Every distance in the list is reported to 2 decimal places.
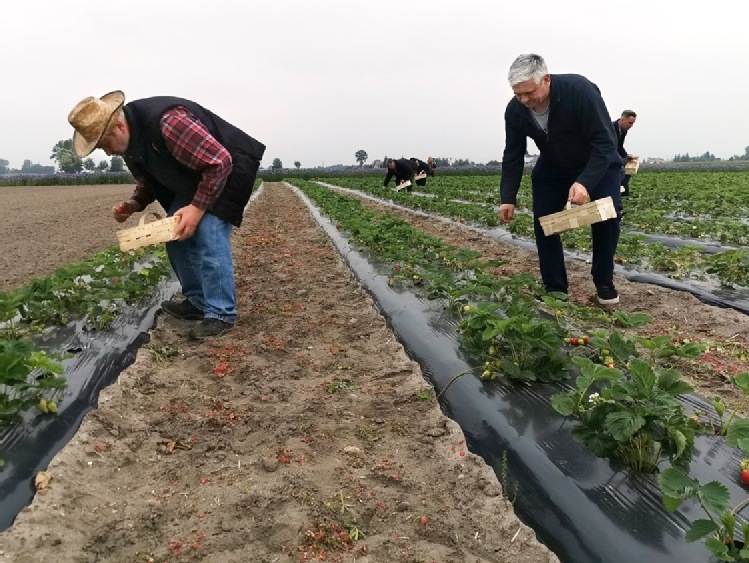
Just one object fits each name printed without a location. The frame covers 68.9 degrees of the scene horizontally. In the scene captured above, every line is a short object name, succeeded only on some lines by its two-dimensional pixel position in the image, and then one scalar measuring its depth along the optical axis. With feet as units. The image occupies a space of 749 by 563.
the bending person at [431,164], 86.89
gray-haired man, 11.50
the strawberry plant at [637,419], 6.01
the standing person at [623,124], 25.04
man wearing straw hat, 10.24
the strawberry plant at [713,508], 4.55
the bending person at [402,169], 58.65
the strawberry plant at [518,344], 8.57
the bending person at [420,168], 62.83
